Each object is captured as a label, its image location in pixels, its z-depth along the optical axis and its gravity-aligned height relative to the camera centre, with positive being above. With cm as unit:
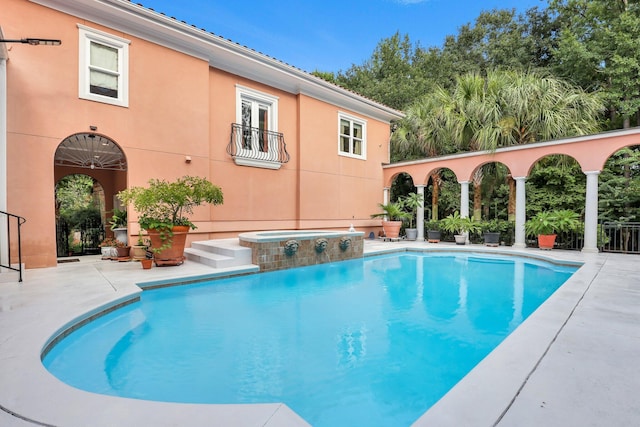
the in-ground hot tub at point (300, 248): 748 -89
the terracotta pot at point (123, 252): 769 -93
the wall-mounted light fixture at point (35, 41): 470 +252
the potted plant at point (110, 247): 775 -84
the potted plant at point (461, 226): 1212 -47
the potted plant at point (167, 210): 653 +5
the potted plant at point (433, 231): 1311 -71
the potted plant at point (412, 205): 1345 +24
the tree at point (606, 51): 1364 +720
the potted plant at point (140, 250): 718 -82
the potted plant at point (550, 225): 1009 -36
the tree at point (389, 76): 2036 +965
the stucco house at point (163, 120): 648 +237
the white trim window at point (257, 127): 1002 +275
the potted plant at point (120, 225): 793 -31
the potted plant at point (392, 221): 1350 -34
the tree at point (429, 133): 1417 +367
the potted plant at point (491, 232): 1154 -68
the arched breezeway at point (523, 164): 957 +179
